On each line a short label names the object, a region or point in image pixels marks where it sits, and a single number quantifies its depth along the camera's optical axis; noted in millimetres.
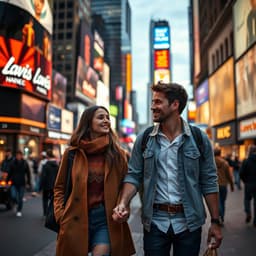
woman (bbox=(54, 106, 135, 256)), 3209
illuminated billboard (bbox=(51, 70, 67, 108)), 51438
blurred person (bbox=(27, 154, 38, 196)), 16625
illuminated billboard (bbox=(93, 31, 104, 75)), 82625
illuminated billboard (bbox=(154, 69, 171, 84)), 51125
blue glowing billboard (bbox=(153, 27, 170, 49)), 52625
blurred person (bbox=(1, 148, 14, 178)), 12548
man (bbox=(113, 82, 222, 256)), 2898
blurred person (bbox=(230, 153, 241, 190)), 20784
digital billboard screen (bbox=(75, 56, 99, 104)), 65812
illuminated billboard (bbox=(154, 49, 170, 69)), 51500
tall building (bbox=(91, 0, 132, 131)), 178375
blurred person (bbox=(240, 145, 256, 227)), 9281
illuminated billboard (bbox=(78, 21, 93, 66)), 74250
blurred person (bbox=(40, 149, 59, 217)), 10270
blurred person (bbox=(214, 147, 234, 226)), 9406
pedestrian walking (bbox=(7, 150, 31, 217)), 10758
